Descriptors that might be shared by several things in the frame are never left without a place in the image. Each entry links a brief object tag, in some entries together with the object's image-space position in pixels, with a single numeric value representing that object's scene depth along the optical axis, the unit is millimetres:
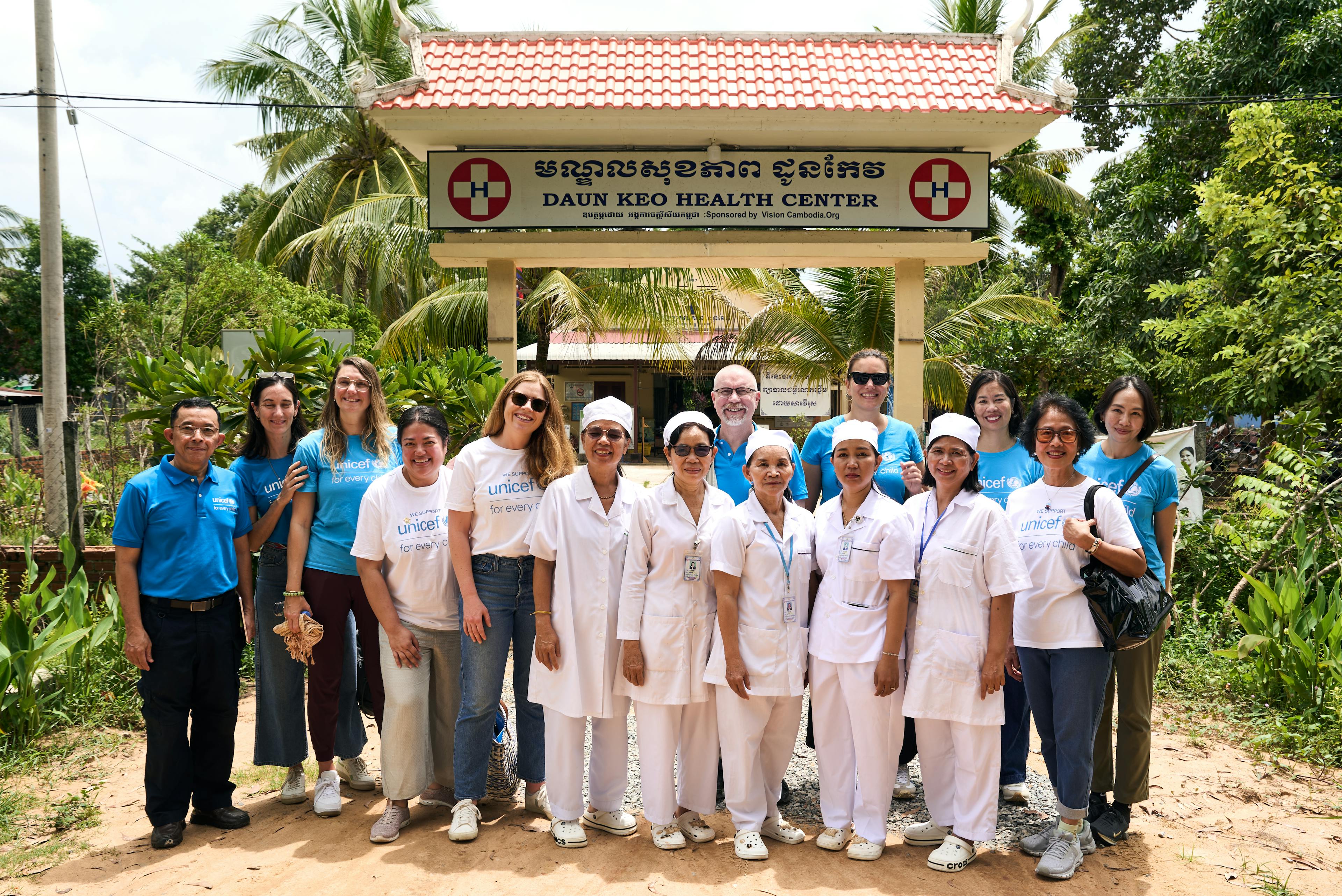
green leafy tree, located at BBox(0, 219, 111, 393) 25859
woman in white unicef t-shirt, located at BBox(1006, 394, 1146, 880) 3514
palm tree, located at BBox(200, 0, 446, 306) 19250
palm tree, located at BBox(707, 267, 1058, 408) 13758
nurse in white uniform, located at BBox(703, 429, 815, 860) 3578
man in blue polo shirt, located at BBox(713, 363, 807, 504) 4305
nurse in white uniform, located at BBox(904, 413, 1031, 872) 3475
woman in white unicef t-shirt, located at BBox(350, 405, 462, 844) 3869
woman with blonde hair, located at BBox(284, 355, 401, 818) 4055
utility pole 8859
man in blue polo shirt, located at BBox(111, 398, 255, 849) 3818
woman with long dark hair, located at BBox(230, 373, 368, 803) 4168
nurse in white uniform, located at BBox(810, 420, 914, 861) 3547
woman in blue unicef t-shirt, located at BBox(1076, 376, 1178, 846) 3752
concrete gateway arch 7207
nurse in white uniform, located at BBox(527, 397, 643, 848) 3727
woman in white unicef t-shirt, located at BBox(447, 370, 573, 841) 3822
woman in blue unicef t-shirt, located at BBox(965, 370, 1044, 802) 4117
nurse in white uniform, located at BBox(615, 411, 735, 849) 3646
